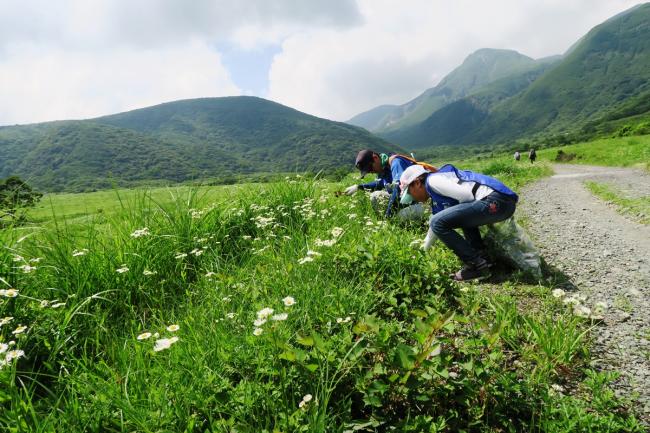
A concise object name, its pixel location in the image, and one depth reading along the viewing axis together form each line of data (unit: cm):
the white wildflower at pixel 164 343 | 223
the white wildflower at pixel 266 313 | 229
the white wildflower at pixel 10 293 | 318
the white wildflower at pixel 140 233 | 473
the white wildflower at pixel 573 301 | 291
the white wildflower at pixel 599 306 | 298
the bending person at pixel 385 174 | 699
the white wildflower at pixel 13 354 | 236
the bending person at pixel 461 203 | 482
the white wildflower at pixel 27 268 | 366
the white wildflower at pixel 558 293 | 315
